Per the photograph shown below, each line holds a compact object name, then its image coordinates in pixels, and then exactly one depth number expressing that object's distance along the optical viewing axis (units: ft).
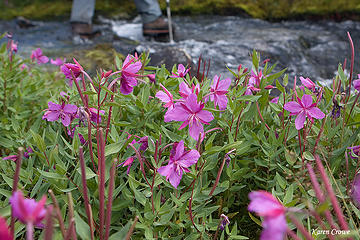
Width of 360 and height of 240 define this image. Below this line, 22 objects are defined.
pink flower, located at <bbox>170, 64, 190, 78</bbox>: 2.05
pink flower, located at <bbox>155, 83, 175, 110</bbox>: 1.60
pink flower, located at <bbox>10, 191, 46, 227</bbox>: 0.85
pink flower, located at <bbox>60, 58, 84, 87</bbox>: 1.51
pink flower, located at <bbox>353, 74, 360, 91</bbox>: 1.74
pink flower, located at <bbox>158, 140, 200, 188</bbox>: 1.45
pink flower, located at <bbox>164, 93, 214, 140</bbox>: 1.49
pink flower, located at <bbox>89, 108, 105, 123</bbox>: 1.75
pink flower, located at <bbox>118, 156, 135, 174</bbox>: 1.59
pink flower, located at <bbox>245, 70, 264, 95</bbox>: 2.07
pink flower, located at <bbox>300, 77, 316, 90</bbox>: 1.97
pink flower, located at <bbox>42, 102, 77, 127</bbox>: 1.79
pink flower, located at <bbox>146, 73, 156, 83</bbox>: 2.03
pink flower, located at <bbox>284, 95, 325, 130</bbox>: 1.68
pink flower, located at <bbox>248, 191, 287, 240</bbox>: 0.80
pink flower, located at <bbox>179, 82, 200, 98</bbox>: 1.61
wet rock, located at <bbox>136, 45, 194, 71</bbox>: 3.72
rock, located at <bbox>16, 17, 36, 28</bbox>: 8.25
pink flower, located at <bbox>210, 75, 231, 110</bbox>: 1.72
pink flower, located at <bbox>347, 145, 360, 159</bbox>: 1.74
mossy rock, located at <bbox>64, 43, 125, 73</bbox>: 4.77
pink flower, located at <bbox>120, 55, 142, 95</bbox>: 1.54
